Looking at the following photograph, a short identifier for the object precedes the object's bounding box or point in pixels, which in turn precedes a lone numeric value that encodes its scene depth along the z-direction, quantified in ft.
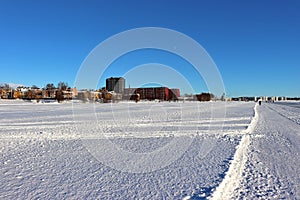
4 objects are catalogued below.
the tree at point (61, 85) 435.90
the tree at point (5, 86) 387.22
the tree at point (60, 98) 242.74
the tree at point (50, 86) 412.16
